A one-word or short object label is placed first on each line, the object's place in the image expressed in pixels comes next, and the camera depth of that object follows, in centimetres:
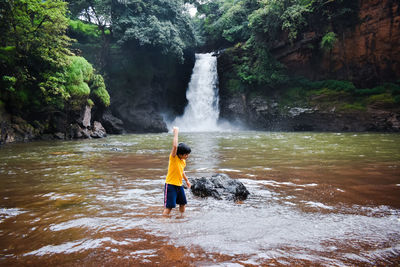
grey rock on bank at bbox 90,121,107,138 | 1812
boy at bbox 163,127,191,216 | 360
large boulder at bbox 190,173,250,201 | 418
